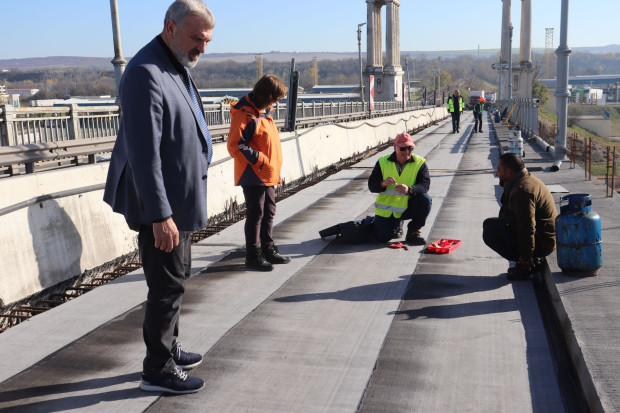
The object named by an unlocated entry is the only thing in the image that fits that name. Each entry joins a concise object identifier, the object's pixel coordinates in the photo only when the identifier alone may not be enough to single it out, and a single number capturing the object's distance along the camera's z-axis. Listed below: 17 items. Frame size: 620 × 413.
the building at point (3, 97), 56.15
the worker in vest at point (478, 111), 35.25
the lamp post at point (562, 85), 16.84
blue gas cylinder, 6.49
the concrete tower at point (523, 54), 105.81
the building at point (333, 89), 193.18
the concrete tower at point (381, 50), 92.06
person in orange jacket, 7.33
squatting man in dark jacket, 6.73
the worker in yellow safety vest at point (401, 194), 8.77
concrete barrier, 6.48
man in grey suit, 3.84
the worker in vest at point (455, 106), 32.86
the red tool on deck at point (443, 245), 8.49
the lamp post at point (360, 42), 58.69
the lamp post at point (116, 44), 20.27
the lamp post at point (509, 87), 60.33
